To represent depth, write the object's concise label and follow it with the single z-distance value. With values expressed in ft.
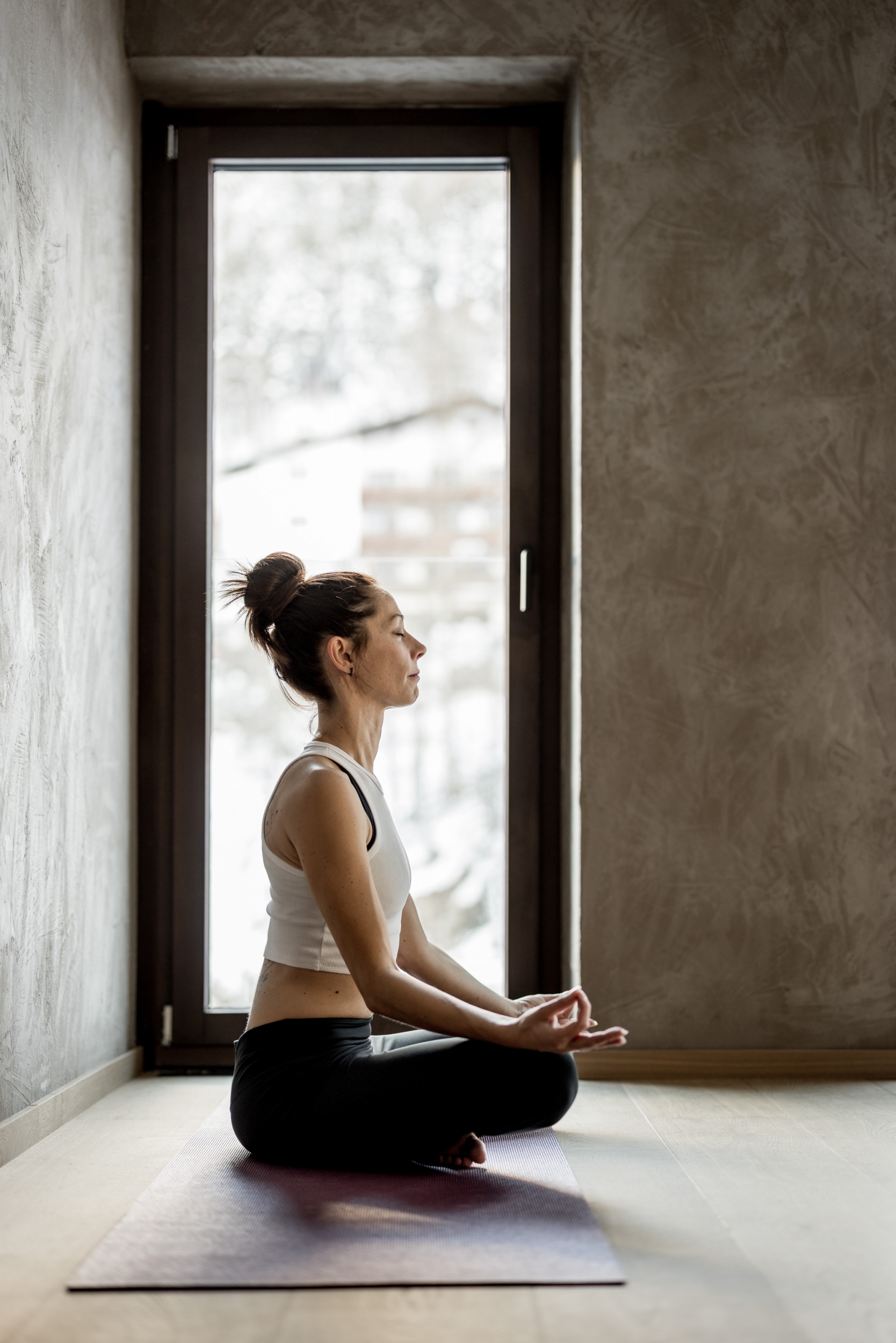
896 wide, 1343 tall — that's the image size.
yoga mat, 4.50
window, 9.27
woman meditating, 5.49
